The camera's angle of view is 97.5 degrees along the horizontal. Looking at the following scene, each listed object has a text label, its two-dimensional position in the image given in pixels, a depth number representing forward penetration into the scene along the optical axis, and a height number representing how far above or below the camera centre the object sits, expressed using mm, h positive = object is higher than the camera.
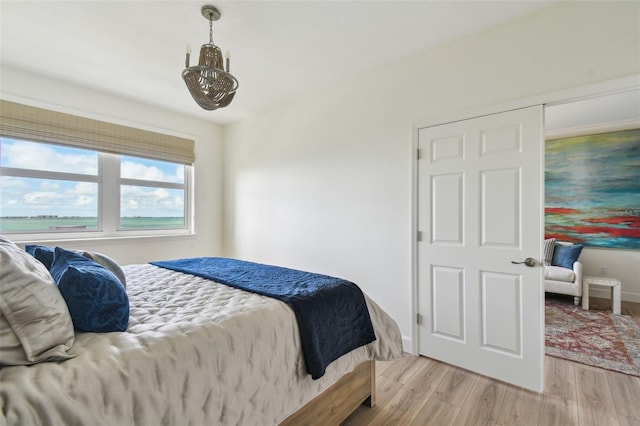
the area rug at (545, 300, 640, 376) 2344 -1202
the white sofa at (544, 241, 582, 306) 3701 -877
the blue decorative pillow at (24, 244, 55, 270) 1332 -200
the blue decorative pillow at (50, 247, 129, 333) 1050 -330
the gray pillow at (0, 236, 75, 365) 828 -326
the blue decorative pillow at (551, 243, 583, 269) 3945 -557
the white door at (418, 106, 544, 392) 2004 -230
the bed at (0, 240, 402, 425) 783 -527
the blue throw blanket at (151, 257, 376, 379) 1384 -500
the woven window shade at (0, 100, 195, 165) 2764 +909
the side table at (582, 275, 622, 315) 3447 -907
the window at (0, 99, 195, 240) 2840 +445
